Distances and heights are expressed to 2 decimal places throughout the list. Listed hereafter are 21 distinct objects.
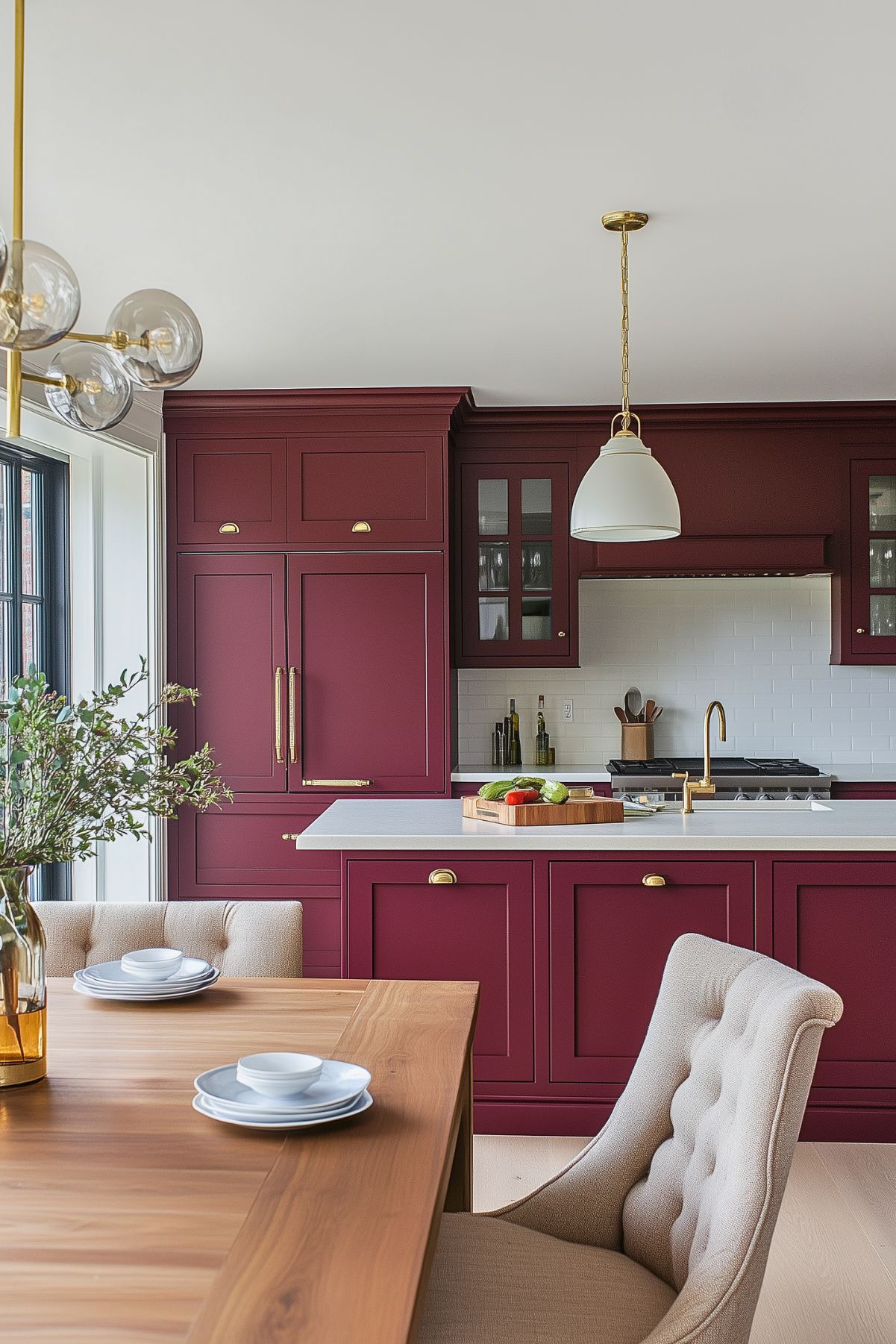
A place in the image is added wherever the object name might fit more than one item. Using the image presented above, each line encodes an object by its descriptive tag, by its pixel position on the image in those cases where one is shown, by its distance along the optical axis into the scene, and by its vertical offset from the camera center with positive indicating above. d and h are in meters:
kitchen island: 3.09 -0.74
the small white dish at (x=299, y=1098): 1.34 -0.52
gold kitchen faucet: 3.38 -0.36
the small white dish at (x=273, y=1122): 1.32 -0.53
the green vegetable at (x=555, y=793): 3.25 -0.36
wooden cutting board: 3.21 -0.41
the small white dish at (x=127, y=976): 1.88 -0.52
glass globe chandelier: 1.47 +0.49
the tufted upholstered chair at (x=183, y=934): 2.26 -0.52
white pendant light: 2.95 +0.47
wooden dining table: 0.94 -0.54
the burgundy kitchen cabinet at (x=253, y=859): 4.79 -0.80
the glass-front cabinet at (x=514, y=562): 5.12 +0.49
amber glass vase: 1.46 -0.41
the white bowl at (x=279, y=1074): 1.36 -0.49
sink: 3.60 -0.45
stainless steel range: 4.75 -0.48
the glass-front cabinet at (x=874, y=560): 5.06 +0.47
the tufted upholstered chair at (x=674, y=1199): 1.24 -0.68
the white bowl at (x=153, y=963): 1.93 -0.50
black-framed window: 4.07 +0.38
